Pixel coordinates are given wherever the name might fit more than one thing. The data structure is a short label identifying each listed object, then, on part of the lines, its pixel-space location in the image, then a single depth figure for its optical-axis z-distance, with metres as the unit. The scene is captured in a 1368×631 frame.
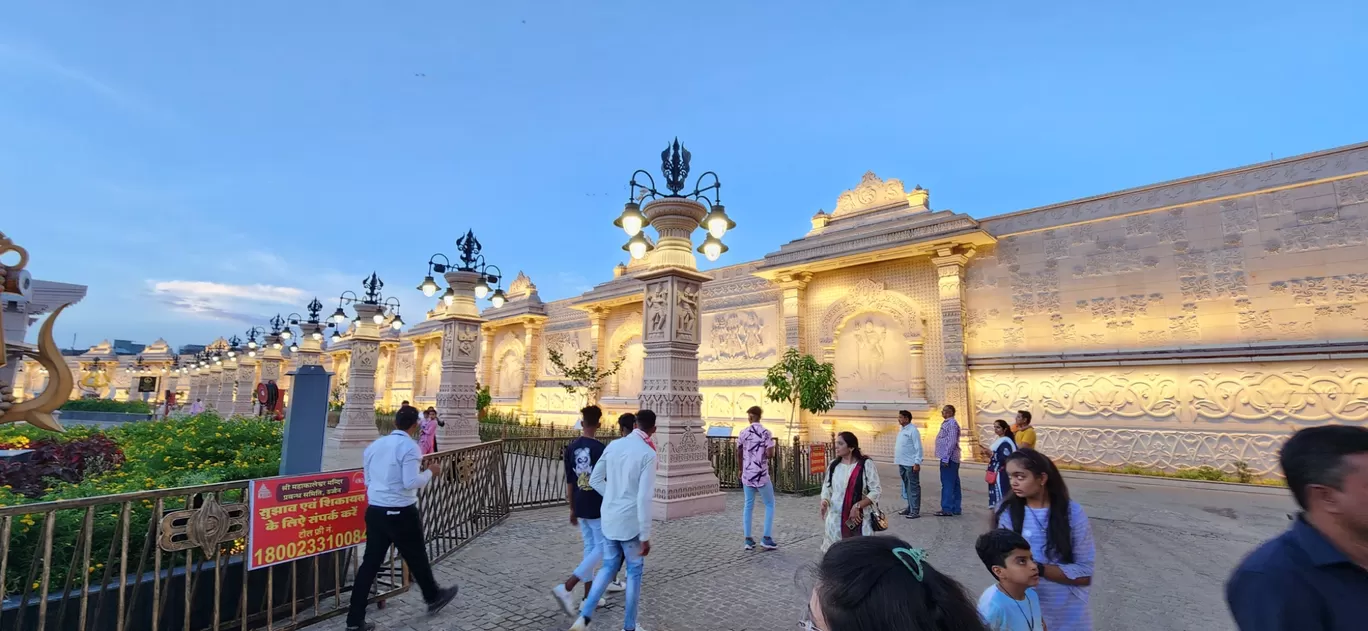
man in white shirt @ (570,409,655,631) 3.93
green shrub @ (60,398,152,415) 24.83
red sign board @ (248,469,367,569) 3.90
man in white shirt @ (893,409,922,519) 8.04
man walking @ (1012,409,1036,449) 7.39
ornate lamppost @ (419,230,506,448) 12.05
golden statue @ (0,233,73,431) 5.77
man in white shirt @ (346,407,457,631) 4.13
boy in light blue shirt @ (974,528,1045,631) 2.08
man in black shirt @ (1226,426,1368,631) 1.33
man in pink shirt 6.18
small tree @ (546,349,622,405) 20.95
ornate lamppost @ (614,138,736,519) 7.88
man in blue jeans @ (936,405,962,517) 8.27
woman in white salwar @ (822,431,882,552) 4.52
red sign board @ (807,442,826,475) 9.01
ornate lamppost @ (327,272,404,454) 16.33
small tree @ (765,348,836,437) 12.31
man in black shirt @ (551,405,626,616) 4.23
